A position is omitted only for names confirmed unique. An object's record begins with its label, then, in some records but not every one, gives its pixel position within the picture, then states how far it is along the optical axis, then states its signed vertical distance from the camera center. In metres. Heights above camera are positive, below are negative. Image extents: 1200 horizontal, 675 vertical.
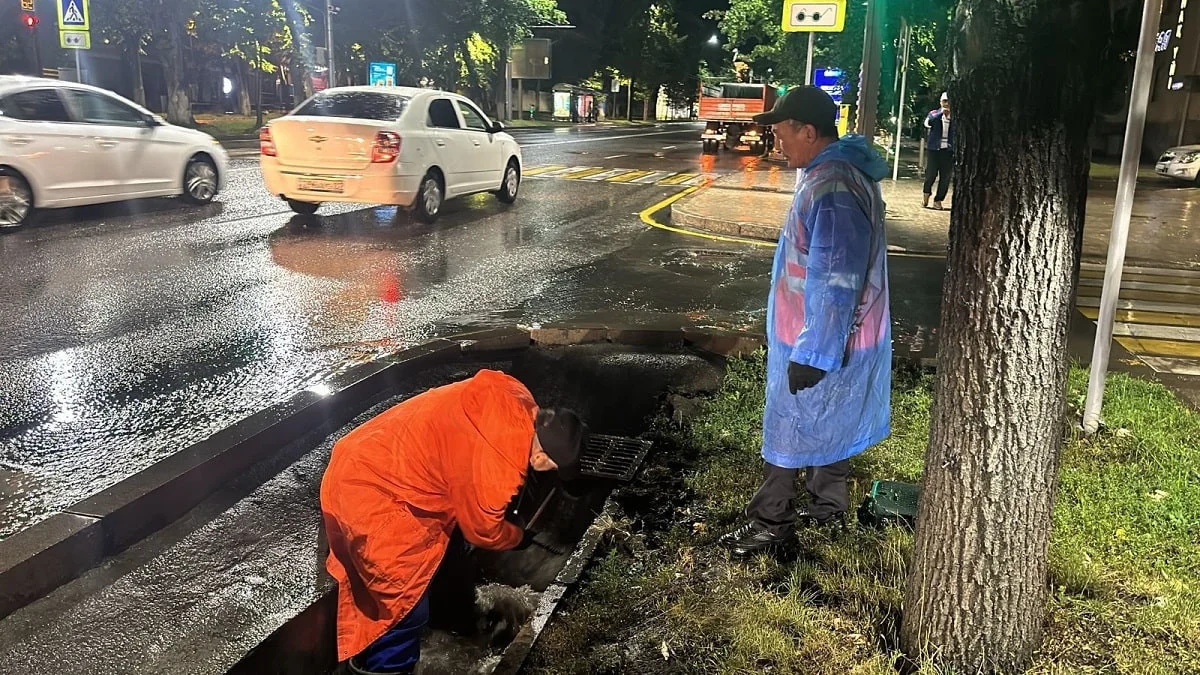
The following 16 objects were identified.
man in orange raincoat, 2.61 -1.03
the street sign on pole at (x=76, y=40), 20.14 +1.55
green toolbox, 3.50 -1.44
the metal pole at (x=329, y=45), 30.48 +2.33
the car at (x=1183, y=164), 20.52 -0.73
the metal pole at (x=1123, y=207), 4.26 -0.37
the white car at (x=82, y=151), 9.68 -0.45
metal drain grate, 4.46 -1.69
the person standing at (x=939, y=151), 13.40 -0.36
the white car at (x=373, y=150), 10.70 -0.40
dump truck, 30.61 +0.33
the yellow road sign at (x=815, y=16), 10.18 +1.21
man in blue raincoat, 3.09 -0.67
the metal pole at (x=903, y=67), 16.28 +1.15
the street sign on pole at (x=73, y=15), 19.64 +2.05
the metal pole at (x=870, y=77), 8.35 +0.45
